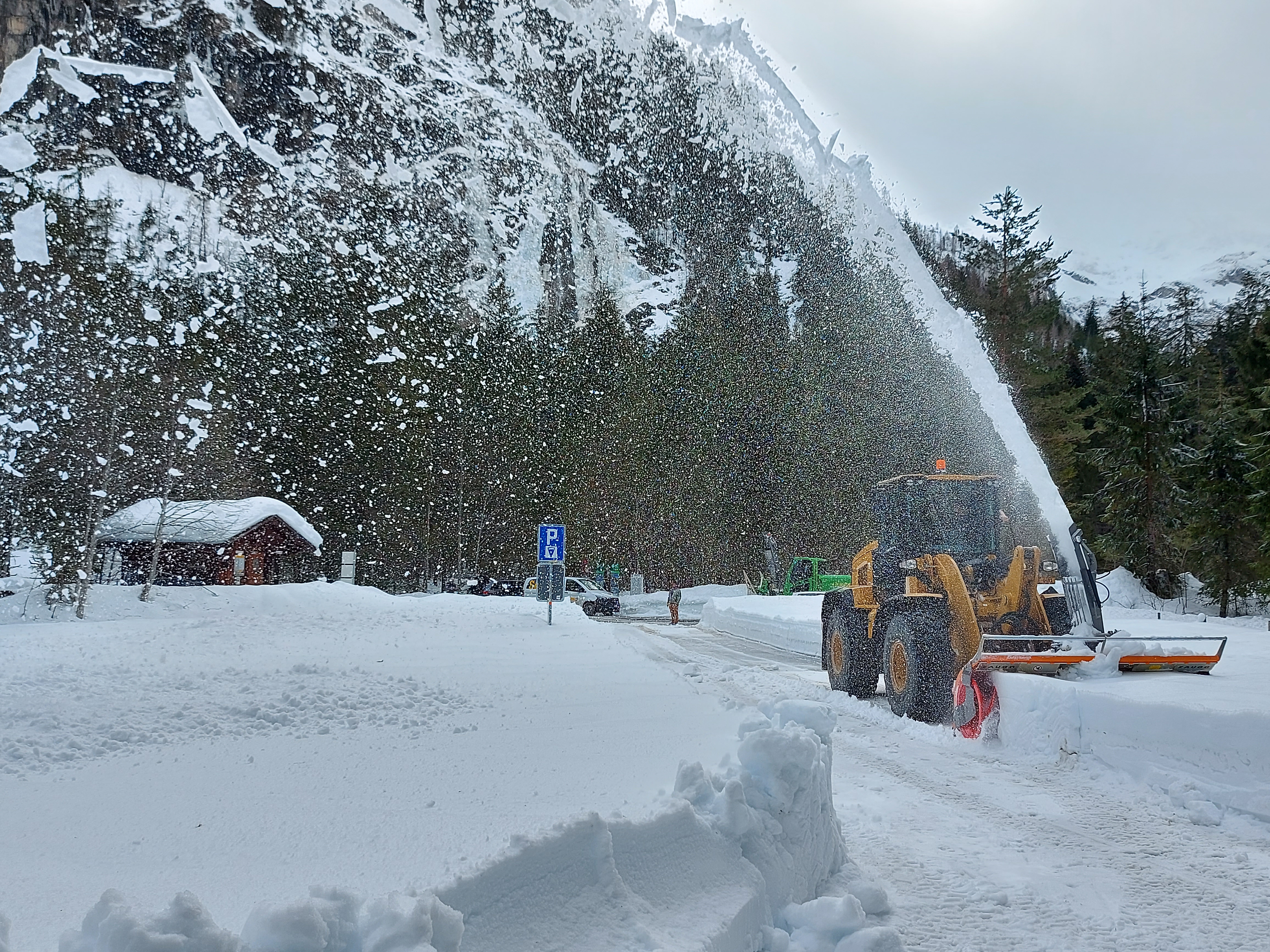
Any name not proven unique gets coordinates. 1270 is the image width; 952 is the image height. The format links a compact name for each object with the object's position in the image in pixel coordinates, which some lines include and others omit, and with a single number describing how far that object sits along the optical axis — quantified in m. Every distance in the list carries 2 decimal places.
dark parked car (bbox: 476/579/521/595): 40.59
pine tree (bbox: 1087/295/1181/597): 30.05
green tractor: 32.06
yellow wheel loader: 7.81
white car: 33.00
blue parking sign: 17.23
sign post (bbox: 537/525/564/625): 17.25
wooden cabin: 30.89
